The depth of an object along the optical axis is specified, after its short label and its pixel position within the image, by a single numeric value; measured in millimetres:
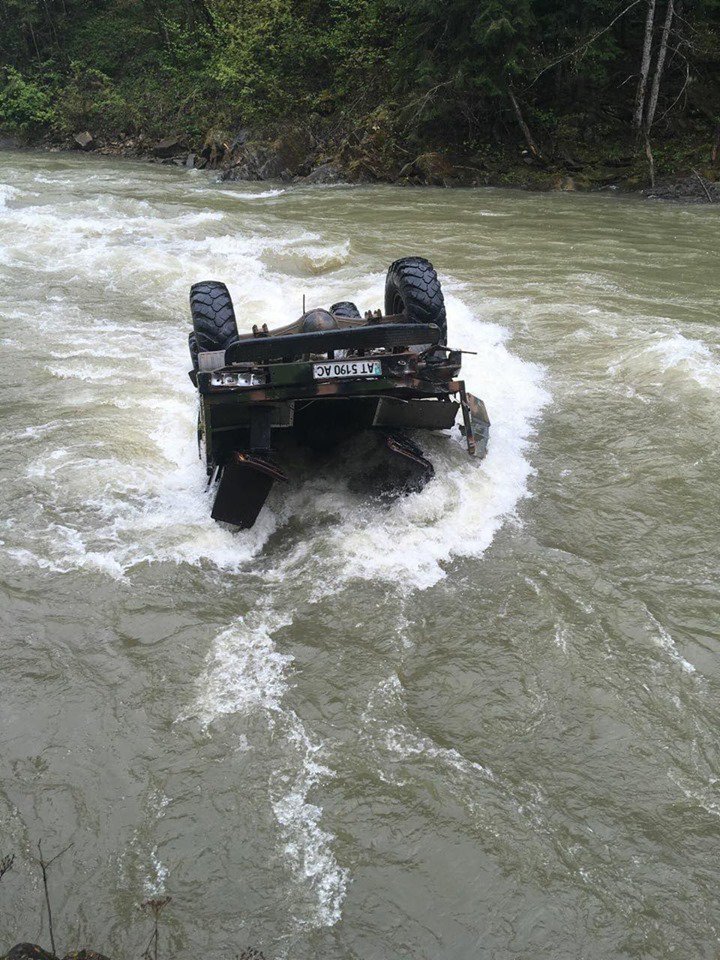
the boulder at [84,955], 2686
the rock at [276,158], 22438
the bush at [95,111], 30562
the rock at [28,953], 2514
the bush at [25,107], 31531
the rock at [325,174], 21359
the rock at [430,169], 19969
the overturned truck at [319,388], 4957
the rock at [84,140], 28972
